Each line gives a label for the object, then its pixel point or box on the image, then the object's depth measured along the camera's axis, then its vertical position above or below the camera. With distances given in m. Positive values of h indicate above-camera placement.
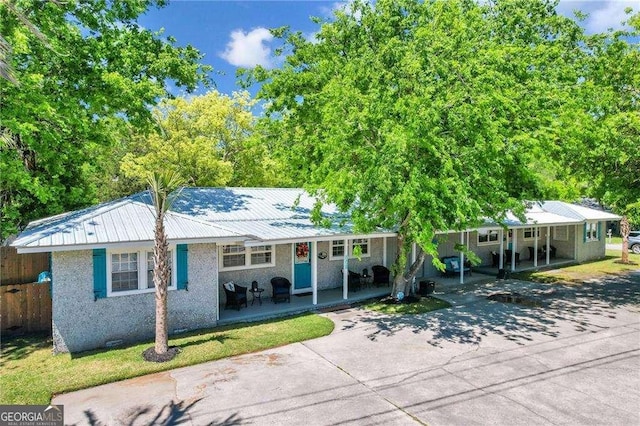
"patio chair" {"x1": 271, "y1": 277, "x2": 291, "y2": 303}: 14.37 -2.90
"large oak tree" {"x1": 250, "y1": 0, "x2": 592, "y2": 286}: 11.05 +2.29
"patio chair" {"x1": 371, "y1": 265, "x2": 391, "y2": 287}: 16.97 -2.81
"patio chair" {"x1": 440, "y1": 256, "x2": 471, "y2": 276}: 19.88 -2.84
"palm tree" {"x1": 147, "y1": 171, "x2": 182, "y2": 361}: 9.70 -1.22
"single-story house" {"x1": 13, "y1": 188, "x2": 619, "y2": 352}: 10.25 -1.58
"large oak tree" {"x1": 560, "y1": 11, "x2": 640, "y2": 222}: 14.80 +3.06
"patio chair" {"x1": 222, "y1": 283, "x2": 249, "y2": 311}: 13.39 -2.93
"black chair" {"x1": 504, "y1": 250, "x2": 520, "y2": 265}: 23.23 -2.76
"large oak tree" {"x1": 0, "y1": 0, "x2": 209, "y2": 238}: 11.77 +3.82
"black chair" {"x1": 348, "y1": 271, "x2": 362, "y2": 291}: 16.02 -2.85
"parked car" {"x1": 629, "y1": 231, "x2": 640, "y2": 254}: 30.28 -2.57
